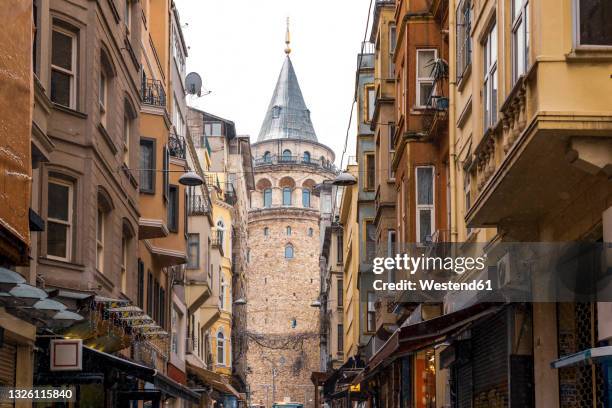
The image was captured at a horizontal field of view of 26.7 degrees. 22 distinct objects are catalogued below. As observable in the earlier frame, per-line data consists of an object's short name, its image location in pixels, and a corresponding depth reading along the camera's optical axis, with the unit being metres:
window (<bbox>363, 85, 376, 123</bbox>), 43.62
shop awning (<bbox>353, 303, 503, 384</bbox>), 16.45
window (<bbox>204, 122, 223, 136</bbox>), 79.59
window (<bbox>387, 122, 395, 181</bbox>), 34.00
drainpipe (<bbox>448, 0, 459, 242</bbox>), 22.11
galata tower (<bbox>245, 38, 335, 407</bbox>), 113.94
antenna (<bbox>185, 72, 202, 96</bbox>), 57.31
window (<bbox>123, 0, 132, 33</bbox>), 25.95
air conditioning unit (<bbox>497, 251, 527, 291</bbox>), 15.15
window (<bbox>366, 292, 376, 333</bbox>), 42.44
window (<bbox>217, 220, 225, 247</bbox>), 64.99
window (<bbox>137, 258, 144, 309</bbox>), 30.14
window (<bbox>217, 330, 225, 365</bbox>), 69.81
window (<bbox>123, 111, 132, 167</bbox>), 25.85
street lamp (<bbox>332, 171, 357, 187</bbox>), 32.59
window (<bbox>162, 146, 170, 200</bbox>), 29.70
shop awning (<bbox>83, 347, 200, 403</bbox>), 20.11
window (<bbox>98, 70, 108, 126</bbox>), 23.21
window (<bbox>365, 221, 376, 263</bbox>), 44.01
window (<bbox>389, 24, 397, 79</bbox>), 34.22
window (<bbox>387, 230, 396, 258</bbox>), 32.82
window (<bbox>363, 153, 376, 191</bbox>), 44.53
